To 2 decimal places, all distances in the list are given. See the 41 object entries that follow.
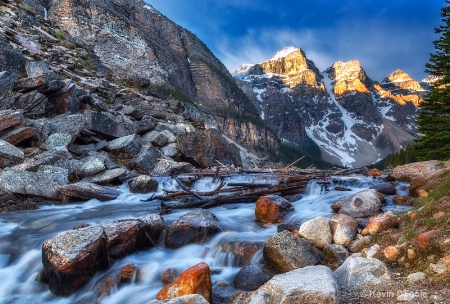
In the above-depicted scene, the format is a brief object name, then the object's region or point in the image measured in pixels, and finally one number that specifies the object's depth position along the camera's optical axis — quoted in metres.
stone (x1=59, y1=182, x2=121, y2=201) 10.77
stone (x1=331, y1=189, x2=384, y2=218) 7.52
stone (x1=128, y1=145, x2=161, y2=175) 15.26
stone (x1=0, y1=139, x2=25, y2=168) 10.77
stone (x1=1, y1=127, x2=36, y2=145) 12.16
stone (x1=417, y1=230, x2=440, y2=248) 4.37
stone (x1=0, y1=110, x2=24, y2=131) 12.32
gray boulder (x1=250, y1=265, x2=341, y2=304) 3.49
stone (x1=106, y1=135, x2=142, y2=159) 15.50
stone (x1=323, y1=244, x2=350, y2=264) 5.70
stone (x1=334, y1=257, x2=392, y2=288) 4.09
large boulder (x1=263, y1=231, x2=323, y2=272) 5.61
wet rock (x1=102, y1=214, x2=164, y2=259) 6.39
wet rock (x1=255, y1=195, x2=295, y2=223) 8.54
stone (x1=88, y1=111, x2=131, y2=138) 16.07
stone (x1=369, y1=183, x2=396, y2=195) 9.94
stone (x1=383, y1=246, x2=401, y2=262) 4.70
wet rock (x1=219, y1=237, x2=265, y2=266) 6.63
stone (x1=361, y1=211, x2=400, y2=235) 6.07
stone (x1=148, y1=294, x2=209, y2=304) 3.74
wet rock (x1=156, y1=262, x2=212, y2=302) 4.77
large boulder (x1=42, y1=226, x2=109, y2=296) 5.45
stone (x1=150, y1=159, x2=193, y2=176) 15.09
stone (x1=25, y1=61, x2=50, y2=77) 18.34
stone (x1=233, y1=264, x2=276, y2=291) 5.57
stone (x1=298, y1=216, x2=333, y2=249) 6.16
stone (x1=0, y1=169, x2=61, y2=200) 9.53
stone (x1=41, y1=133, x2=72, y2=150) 13.06
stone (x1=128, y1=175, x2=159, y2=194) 12.59
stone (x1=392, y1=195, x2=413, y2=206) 8.52
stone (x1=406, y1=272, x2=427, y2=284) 3.84
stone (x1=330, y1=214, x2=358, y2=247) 6.10
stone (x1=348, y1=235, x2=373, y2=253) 5.78
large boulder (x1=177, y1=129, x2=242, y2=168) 18.47
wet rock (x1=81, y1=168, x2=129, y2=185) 12.56
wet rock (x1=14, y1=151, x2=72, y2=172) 10.79
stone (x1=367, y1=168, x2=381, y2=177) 15.52
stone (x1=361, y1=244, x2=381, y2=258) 5.19
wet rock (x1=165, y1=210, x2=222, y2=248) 7.38
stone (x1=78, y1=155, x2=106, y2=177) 12.45
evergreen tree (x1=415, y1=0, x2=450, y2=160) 21.58
